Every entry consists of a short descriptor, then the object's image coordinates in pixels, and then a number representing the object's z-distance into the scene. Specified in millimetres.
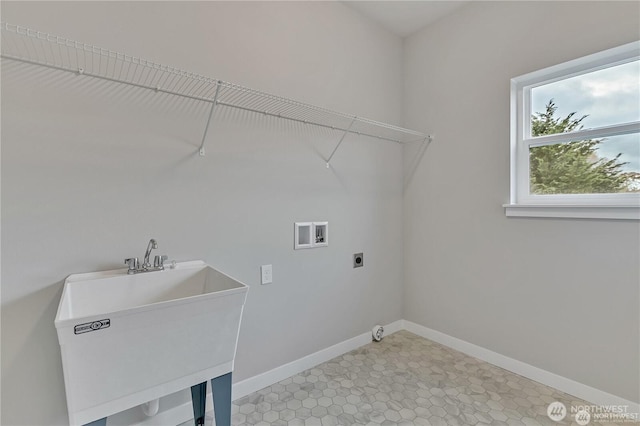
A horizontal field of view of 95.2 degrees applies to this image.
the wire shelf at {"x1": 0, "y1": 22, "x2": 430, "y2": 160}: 1126
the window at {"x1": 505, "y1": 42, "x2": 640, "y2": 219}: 1593
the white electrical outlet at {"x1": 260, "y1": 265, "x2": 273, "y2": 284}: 1780
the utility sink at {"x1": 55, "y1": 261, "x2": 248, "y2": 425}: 891
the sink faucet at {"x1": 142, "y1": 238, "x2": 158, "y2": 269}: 1319
